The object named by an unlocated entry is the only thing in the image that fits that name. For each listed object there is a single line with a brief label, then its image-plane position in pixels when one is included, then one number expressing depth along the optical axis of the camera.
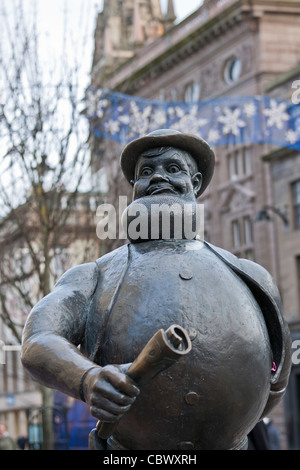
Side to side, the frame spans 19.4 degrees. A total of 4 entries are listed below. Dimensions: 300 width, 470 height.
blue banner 19.03
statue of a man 3.28
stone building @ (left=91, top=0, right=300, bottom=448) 27.00
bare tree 14.01
